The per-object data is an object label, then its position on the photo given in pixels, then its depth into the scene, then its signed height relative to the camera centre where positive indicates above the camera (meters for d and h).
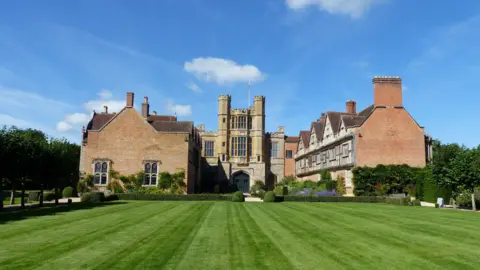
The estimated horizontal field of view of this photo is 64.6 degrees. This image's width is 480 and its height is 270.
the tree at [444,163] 27.58 +1.45
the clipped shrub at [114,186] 41.80 -1.11
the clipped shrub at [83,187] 41.97 -1.30
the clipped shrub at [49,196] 34.41 -1.96
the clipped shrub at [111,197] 31.91 -1.86
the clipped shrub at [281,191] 42.94 -1.33
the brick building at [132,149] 42.69 +3.06
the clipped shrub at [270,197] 32.72 -1.57
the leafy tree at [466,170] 25.56 +0.87
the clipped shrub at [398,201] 29.66 -1.51
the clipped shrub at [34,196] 34.69 -2.00
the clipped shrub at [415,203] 29.61 -1.64
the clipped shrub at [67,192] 39.34 -1.77
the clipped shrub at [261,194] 40.09 -1.65
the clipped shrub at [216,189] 56.28 -1.65
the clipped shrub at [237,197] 32.59 -1.62
